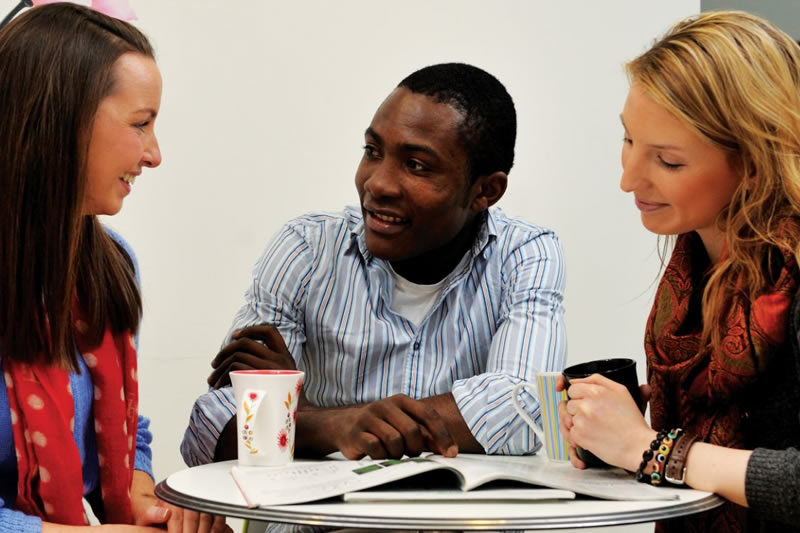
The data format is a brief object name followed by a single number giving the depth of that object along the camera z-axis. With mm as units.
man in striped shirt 2600
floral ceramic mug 2116
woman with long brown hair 2194
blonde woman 2116
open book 1965
